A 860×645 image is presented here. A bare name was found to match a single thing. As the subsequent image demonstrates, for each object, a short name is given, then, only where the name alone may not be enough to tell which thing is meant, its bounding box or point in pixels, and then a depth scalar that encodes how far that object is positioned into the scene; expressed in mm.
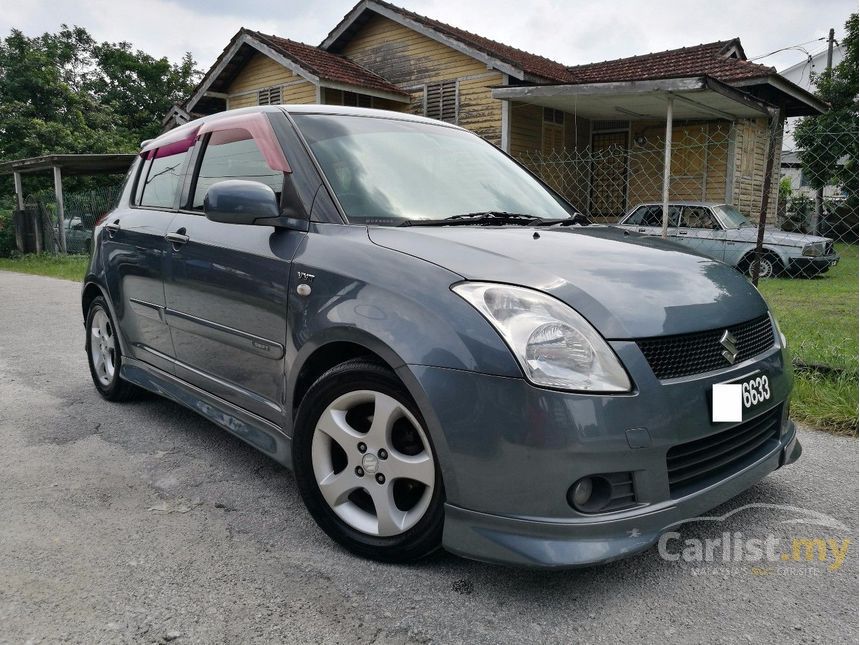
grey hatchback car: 2053
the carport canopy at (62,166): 16438
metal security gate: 17953
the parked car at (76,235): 19062
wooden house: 16234
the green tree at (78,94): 27266
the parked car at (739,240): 12320
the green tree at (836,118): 19312
